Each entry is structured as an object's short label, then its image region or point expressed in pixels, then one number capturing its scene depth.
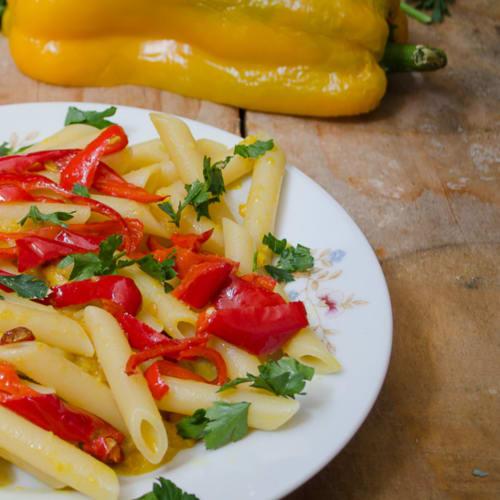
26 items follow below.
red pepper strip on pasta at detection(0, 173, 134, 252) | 0.50
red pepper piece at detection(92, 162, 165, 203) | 0.52
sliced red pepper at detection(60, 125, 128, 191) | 0.52
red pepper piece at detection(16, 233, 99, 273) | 0.48
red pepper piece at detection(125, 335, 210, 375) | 0.45
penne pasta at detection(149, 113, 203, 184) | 0.54
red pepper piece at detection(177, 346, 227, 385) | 0.47
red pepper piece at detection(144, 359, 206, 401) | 0.46
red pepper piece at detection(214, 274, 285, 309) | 0.48
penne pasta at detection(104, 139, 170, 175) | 0.54
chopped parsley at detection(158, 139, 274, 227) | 0.52
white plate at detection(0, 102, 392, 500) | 0.43
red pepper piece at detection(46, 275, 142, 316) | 0.48
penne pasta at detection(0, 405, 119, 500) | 0.43
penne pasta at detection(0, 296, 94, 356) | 0.46
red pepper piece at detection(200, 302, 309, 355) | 0.47
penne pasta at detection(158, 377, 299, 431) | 0.45
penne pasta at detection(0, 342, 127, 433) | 0.45
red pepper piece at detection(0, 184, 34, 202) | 0.50
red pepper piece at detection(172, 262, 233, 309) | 0.48
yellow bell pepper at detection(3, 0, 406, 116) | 0.67
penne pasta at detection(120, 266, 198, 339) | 0.48
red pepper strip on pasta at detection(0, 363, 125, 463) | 0.44
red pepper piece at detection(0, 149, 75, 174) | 0.52
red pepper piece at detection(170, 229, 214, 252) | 0.51
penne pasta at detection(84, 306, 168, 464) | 0.44
